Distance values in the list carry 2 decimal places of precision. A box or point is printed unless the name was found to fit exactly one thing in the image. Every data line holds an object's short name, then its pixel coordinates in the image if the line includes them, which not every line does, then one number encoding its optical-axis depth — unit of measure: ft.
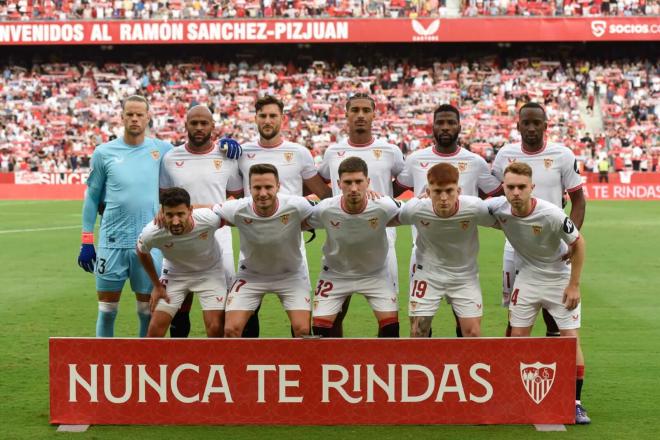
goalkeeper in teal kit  24.90
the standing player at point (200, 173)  25.29
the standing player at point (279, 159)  25.63
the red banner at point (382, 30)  130.82
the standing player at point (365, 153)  25.32
